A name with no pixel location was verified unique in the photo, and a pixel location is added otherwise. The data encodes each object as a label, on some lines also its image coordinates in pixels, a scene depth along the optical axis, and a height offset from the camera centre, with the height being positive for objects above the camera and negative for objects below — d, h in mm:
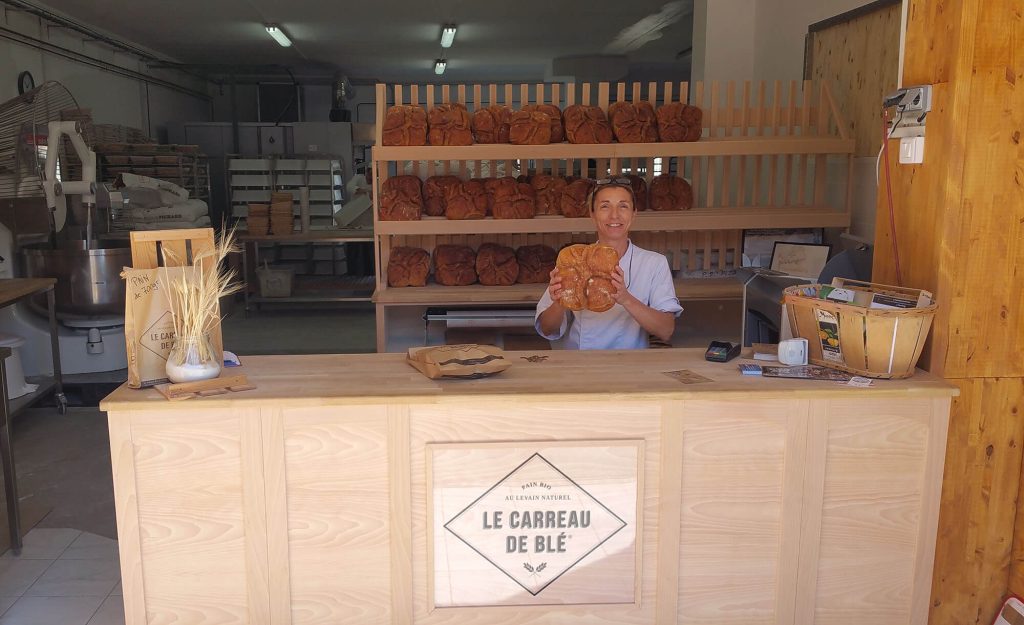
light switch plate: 2404 +107
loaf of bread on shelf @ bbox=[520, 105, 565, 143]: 4711 +368
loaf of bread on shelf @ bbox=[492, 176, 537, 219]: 4711 -107
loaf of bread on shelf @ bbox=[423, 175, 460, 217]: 4797 -76
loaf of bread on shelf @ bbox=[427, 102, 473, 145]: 4594 +310
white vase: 2100 -475
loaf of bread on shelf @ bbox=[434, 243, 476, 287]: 4840 -498
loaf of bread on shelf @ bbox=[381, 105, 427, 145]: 4570 +301
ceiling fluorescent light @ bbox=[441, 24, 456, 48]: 10008 +1891
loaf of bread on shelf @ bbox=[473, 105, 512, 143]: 4684 +328
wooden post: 2246 -221
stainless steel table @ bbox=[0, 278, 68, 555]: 3301 -1087
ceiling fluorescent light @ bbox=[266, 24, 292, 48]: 9737 +1828
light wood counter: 2104 -831
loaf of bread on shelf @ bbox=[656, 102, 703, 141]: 4715 +361
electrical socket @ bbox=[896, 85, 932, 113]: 2350 +251
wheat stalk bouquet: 2107 -299
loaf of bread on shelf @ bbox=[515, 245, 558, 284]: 4934 -482
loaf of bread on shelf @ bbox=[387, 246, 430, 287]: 4805 -514
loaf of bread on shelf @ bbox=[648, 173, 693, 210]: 4824 -61
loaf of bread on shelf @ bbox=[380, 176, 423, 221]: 4648 -104
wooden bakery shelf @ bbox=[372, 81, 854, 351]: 4609 +62
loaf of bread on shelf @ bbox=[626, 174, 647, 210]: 4840 -40
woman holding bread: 2633 -368
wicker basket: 2199 -412
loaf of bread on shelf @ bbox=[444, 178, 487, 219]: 4711 -109
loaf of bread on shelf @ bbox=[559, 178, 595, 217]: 4742 -93
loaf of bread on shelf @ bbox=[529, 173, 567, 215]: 4809 -55
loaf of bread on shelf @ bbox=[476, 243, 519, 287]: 4859 -508
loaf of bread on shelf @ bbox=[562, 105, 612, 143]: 4648 +324
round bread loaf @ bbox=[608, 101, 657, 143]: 4688 +347
